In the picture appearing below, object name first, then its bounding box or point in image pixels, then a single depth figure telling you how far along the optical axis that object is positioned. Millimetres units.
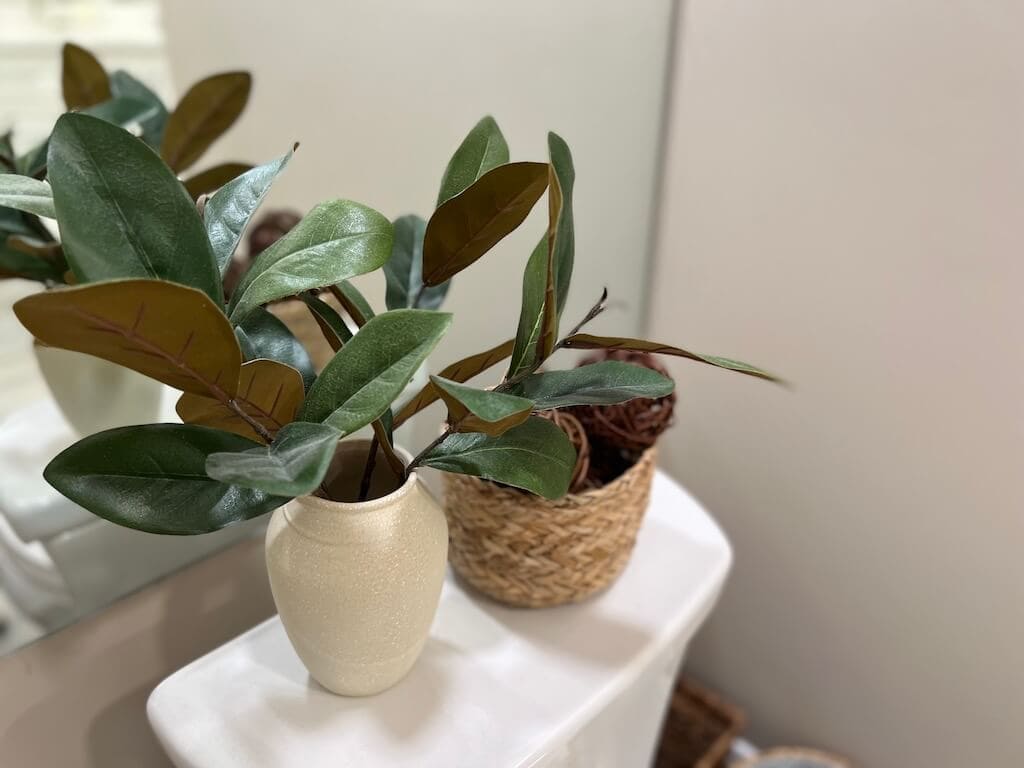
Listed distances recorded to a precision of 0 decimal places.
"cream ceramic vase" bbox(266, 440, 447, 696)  463
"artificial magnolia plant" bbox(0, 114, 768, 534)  348
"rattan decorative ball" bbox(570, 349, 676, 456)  628
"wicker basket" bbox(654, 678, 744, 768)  1022
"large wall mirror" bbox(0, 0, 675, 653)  800
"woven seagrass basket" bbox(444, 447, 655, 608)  571
